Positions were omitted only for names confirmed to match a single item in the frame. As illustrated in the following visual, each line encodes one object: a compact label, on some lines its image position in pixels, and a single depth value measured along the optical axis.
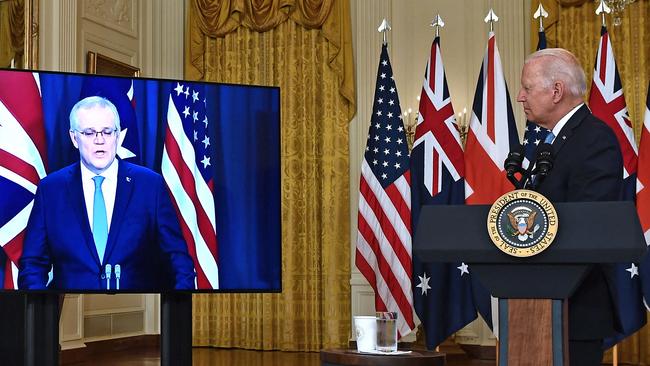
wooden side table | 3.39
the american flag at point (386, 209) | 7.05
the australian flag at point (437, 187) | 6.69
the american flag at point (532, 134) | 6.87
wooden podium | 2.21
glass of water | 3.49
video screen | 3.58
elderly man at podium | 2.46
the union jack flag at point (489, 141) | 6.63
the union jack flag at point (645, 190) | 6.27
